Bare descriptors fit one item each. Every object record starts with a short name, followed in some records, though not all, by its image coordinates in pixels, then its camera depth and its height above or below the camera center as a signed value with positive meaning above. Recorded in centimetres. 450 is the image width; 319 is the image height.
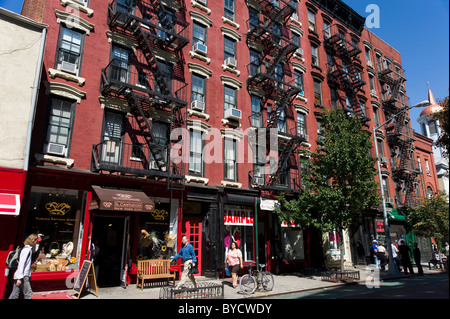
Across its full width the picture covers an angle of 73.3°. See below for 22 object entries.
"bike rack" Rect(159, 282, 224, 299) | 834 -156
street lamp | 1802 -140
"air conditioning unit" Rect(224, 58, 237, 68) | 1870 +1067
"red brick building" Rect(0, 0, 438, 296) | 1217 +548
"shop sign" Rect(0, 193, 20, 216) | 973 +113
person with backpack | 860 -88
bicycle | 1114 -160
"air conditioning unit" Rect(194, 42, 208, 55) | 1742 +1079
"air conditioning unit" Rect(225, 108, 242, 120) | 1765 +715
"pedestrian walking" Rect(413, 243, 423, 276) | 1783 -106
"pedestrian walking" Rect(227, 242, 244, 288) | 1227 -80
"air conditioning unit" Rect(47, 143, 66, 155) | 1189 +350
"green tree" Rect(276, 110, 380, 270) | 1577 +299
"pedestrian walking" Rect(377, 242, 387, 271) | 1960 -91
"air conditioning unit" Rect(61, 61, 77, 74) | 1273 +712
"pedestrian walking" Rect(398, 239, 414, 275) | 1797 -96
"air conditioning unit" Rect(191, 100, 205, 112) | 1642 +711
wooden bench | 1207 -119
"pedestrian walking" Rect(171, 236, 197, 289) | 1030 -65
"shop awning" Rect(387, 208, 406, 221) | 2647 +214
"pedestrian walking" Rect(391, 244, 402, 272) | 1859 -110
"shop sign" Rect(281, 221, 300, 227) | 1845 +94
